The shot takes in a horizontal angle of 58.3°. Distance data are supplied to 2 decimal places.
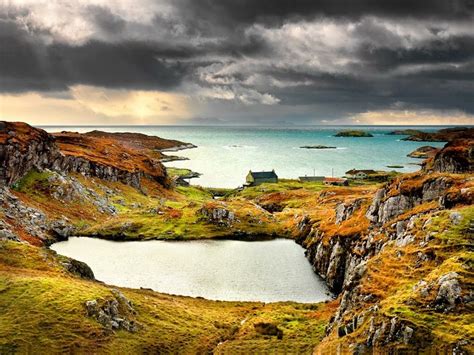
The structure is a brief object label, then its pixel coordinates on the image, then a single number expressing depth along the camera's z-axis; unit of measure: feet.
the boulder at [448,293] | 139.46
